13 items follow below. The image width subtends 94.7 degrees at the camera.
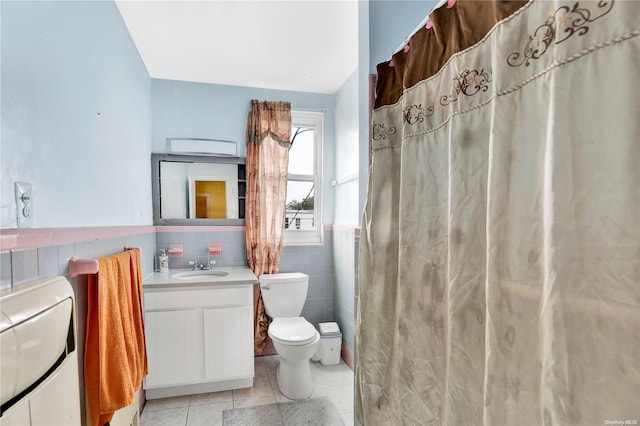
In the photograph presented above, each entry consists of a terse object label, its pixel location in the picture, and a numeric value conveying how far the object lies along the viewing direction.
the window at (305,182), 2.97
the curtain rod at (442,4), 0.76
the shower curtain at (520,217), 0.43
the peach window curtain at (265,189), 2.69
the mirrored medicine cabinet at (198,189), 2.63
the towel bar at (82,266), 1.11
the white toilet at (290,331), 2.11
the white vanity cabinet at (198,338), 2.08
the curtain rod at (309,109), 2.88
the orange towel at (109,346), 1.19
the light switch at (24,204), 0.85
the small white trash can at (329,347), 2.60
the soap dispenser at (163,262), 2.50
